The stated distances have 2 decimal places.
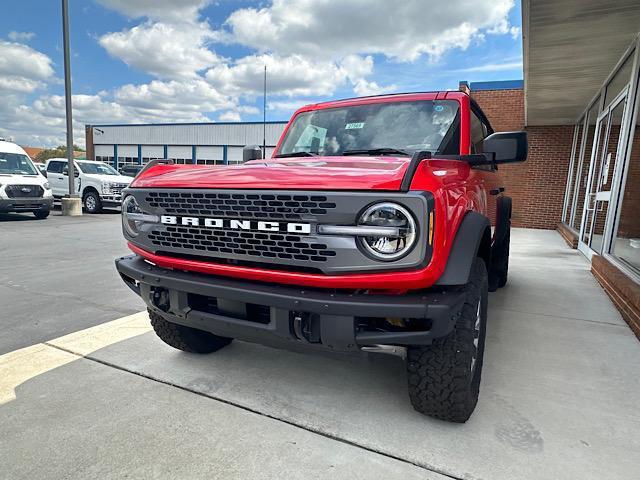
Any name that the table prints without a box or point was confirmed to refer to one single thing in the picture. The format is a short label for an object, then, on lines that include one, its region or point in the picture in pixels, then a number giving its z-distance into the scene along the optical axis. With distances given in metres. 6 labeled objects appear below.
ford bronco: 1.75
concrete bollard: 12.68
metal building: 34.97
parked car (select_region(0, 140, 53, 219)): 10.53
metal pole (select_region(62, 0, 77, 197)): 12.55
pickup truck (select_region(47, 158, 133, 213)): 13.34
